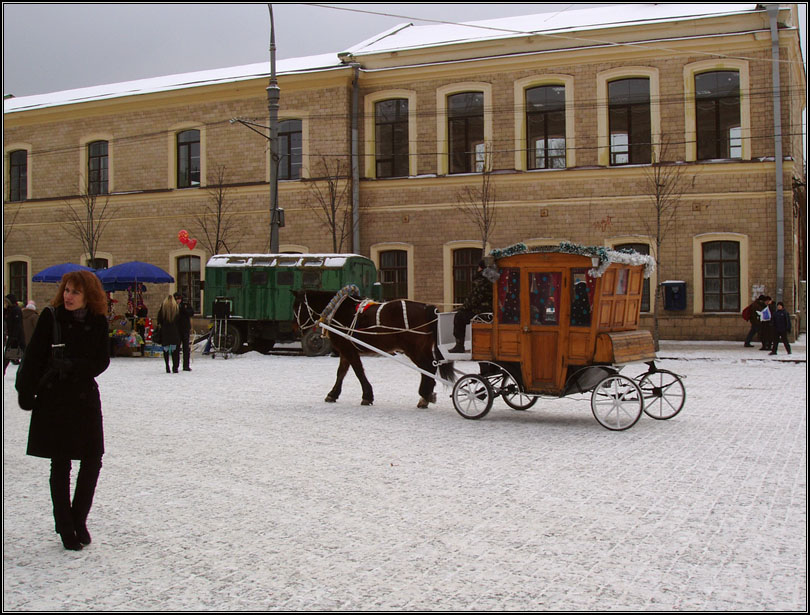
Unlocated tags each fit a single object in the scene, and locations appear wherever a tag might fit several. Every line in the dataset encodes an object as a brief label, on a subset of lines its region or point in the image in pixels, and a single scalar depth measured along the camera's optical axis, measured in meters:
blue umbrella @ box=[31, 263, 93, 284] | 26.56
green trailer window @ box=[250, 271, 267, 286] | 24.38
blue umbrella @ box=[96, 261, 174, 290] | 25.37
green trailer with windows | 24.03
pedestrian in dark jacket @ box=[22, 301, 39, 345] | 18.03
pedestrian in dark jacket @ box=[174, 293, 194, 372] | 19.22
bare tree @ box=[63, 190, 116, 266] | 33.25
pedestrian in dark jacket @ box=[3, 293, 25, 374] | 18.00
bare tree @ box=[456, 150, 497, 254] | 27.56
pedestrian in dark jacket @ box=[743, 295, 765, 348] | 23.73
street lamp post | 23.56
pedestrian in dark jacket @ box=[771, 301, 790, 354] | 22.25
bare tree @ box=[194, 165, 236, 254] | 31.09
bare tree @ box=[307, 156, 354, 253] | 29.20
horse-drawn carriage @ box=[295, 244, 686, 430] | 10.69
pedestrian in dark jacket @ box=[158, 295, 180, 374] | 18.77
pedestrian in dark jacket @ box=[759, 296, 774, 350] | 22.83
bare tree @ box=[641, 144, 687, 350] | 25.53
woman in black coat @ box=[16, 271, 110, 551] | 5.58
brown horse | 12.88
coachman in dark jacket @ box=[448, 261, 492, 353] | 11.64
